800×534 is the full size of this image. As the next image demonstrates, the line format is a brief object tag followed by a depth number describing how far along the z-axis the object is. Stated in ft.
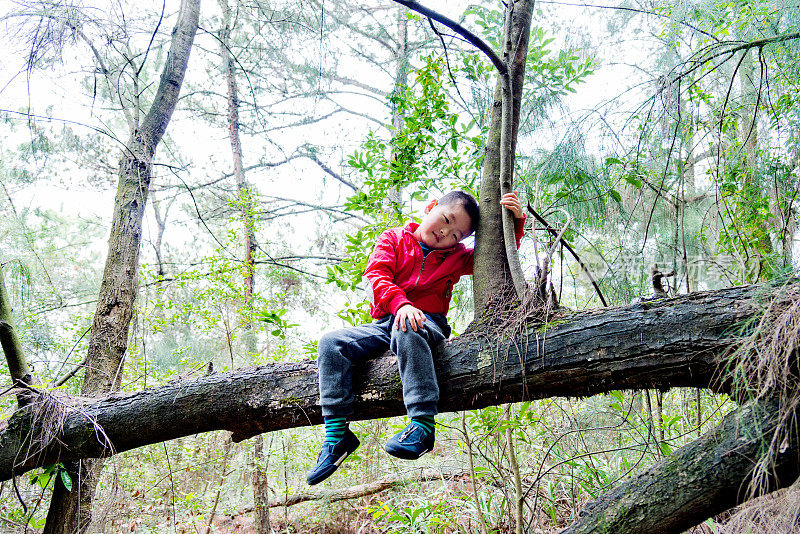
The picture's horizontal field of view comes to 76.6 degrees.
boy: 5.68
